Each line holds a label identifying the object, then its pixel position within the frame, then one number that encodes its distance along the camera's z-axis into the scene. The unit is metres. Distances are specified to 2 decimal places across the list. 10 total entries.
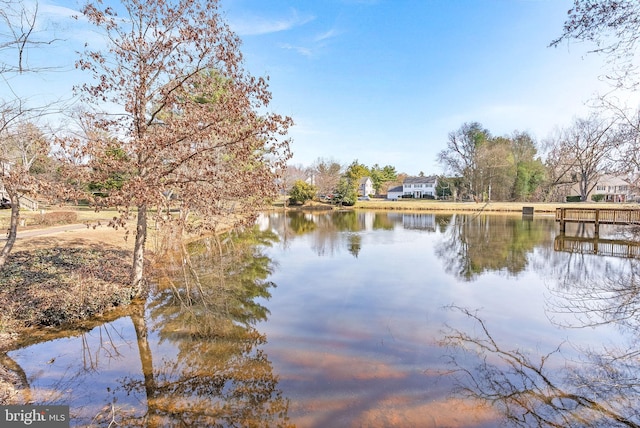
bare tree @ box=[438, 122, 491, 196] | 51.94
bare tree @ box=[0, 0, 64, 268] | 5.01
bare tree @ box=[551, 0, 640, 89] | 4.34
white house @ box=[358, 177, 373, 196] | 74.44
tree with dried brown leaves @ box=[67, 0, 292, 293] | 6.82
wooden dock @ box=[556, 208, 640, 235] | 20.83
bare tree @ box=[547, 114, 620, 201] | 44.91
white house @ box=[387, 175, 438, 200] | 72.09
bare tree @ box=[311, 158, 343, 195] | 57.44
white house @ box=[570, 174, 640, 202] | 55.36
